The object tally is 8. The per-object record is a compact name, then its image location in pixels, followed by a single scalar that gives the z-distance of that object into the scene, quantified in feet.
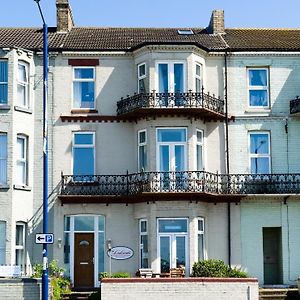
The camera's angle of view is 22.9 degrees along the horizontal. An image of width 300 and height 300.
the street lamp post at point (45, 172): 83.05
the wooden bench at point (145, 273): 98.76
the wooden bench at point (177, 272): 100.54
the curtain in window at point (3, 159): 103.09
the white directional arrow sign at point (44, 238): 82.99
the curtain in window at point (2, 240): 101.76
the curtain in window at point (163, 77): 107.45
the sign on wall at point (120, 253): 101.02
